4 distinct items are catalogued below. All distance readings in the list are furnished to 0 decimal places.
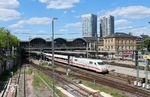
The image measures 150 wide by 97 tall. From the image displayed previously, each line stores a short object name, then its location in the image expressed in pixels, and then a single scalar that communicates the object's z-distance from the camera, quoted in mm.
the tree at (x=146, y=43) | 56029
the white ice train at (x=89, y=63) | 32189
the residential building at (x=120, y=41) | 75385
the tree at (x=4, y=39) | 46477
